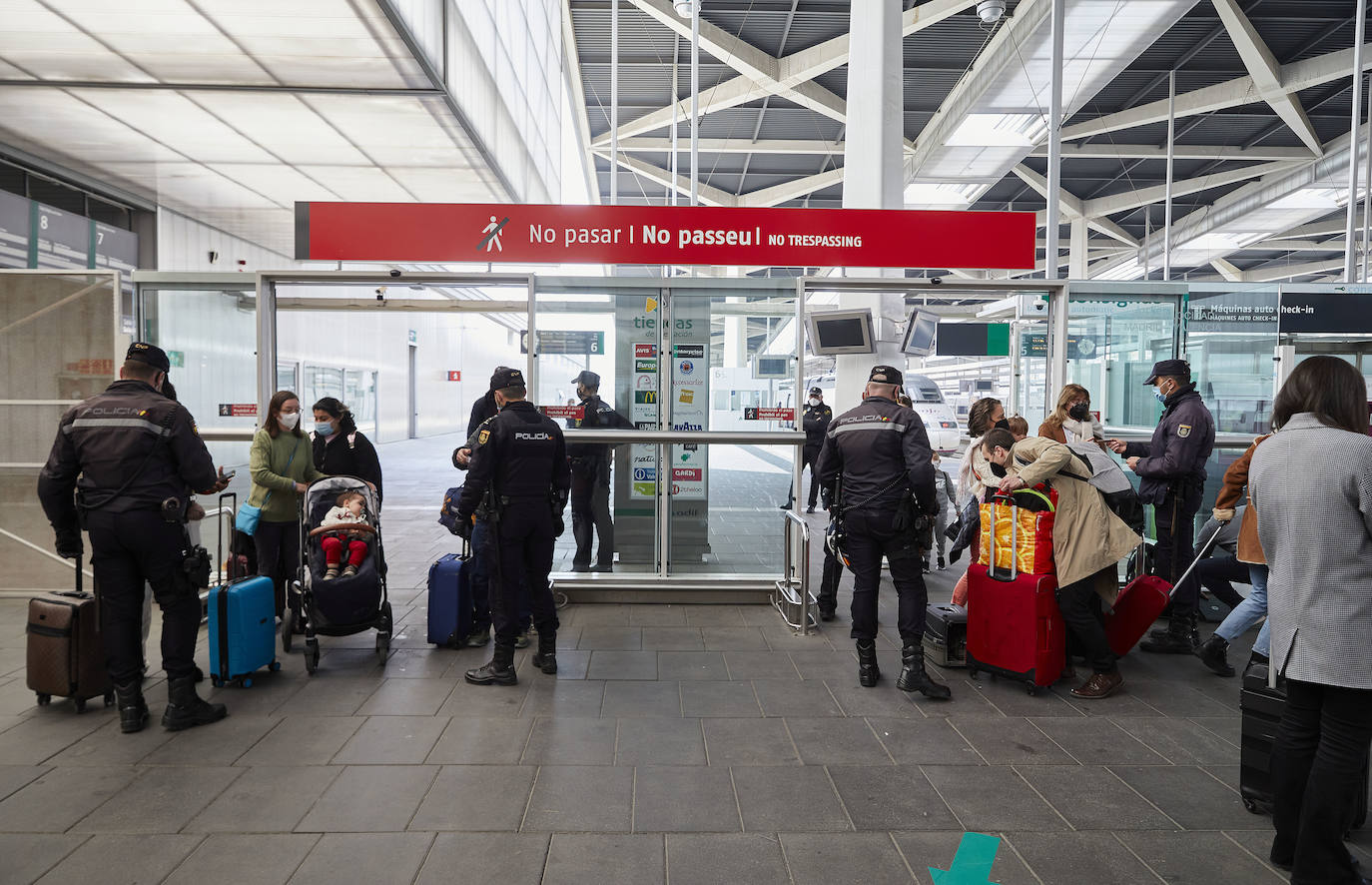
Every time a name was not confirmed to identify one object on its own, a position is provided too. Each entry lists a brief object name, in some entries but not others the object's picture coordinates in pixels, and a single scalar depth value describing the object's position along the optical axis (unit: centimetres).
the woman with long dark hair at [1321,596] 263
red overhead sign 615
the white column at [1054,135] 935
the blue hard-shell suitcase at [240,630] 462
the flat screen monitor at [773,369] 695
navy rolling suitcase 551
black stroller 496
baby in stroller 511
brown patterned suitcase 429
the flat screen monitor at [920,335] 1118
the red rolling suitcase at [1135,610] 482
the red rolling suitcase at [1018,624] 466
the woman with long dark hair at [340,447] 590
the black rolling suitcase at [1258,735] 325
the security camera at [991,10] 1059
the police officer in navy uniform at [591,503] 714
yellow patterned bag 467
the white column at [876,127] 984
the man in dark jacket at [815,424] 1230
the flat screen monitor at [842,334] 876
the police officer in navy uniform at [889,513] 475
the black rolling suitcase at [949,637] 525
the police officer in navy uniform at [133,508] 402
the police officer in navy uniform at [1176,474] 563
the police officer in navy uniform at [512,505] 482
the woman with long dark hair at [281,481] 549
